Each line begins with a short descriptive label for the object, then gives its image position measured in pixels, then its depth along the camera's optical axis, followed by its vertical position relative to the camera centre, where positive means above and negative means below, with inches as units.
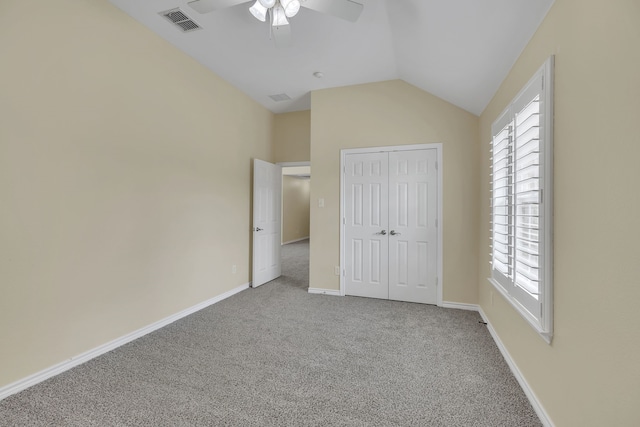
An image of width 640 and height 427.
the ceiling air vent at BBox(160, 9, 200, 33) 99.8 +69.5
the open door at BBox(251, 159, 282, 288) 173.9 -5.9
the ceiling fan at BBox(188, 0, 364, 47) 77.3 +56.8
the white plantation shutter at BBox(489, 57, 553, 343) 61.0 +2.8
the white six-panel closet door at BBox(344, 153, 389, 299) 151.4 -6.9
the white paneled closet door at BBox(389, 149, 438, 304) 143.6 -7.1
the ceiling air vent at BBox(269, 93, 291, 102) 169.5 +69.2
